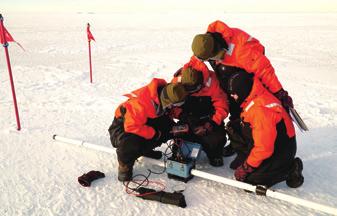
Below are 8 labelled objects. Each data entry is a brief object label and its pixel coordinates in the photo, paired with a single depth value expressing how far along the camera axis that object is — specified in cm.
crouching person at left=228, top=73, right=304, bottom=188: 278
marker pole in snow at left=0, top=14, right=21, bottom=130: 400
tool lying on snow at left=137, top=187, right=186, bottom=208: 281
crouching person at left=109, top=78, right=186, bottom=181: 300
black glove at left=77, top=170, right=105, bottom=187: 310
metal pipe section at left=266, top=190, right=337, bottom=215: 246
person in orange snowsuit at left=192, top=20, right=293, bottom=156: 326
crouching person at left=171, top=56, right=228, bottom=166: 342
